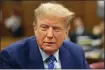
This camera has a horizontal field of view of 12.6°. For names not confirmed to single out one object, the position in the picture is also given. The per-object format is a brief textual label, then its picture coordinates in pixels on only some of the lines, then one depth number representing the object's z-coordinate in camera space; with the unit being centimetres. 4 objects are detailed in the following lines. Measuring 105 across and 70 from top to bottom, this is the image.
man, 223
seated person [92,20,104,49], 823
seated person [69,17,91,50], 809
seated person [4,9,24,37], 1226
